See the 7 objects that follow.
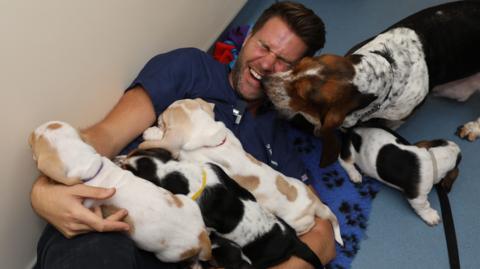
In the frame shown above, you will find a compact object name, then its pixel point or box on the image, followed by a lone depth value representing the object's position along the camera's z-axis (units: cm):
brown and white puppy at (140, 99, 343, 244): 187
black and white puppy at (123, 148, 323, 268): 165
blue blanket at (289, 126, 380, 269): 247
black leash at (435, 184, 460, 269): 237
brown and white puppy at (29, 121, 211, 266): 143
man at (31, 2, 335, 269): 138
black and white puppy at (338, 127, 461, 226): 240
